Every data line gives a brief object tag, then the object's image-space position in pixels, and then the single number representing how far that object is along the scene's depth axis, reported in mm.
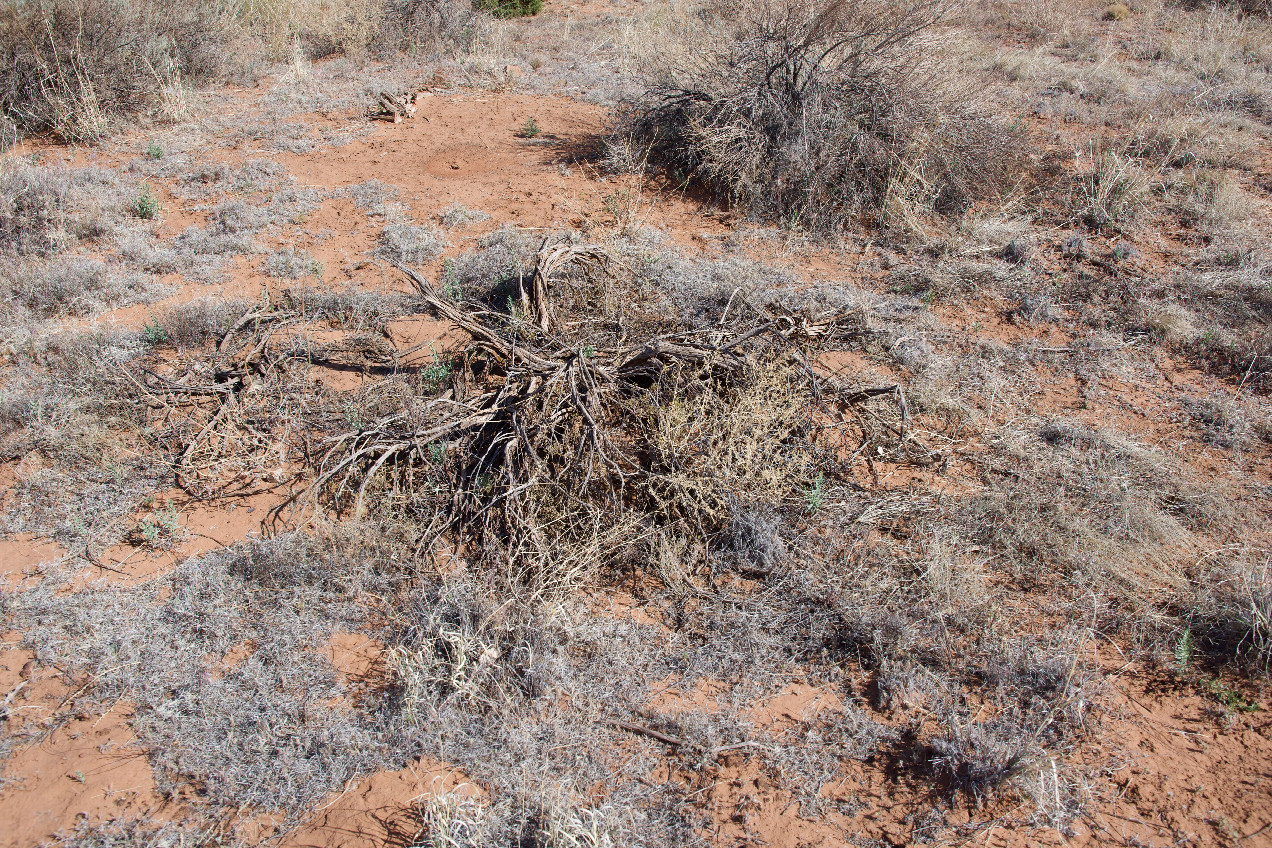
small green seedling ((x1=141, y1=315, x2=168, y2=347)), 5020
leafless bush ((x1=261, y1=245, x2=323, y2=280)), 5754
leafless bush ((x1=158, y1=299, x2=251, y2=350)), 5043
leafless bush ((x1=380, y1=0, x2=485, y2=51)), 10531
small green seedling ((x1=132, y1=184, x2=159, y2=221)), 6582
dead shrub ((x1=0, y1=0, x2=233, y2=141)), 7941
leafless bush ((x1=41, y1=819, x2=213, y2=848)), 2498
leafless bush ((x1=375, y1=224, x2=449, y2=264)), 5957
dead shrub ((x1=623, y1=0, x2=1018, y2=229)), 6477
